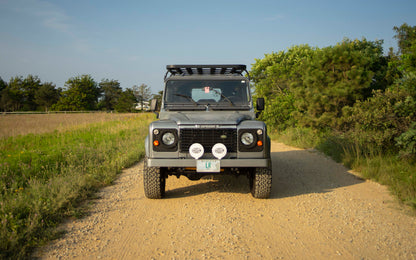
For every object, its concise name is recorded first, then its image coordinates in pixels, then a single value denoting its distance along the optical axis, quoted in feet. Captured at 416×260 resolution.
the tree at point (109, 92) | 188.97
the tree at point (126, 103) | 154.51
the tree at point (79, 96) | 150.51
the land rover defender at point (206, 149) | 13.71
